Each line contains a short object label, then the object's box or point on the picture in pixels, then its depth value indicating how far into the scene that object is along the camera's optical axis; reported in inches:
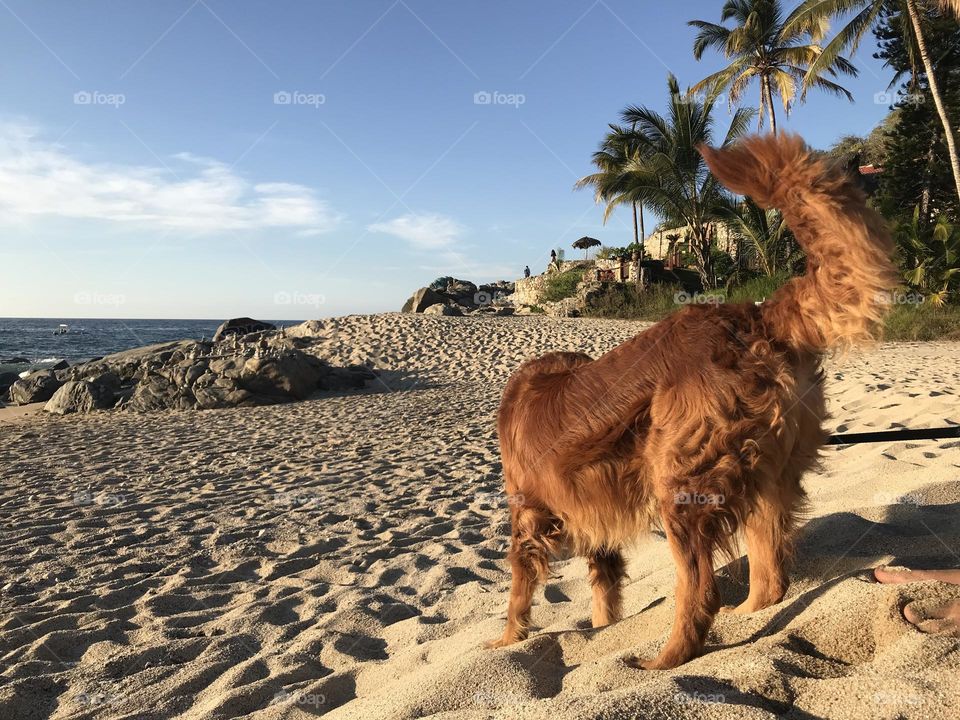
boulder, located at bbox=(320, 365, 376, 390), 627.5
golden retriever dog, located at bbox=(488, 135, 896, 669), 78.2
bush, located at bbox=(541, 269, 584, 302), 1239.5
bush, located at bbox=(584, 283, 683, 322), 1010.1
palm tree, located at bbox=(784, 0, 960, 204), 669.3
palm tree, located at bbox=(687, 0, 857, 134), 1022.4
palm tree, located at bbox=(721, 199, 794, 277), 886.4
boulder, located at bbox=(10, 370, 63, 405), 681.6
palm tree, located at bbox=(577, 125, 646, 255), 1221.7
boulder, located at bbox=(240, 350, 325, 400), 580.7
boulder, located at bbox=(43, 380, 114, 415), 577.0
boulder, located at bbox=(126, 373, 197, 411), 563.2
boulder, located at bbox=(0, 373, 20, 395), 794.7
